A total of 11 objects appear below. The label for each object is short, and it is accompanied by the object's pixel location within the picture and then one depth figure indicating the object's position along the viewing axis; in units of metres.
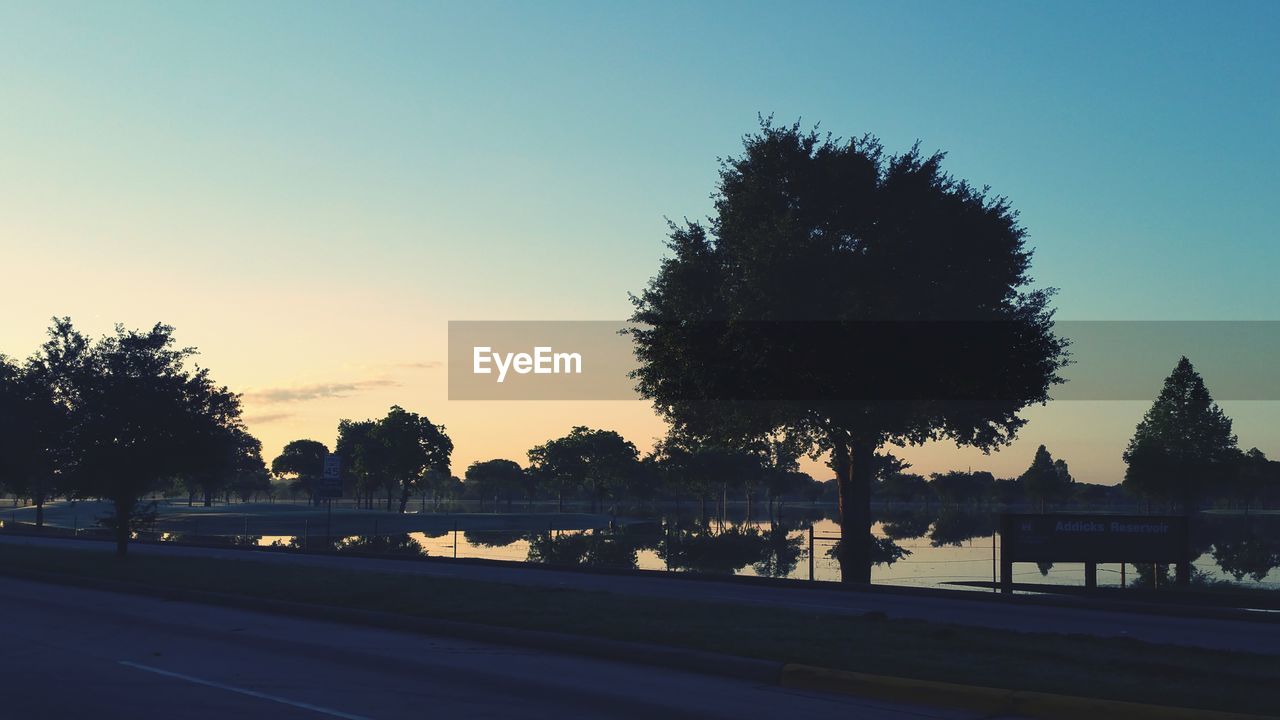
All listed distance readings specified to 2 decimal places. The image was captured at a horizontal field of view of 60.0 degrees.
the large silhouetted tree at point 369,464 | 123.62
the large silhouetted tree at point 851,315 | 32.62
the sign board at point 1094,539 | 25.91
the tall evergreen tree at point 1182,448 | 104.00
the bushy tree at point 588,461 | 142.62
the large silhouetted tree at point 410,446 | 121.12
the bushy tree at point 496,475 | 194.38
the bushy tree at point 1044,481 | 161.88
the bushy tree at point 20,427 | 53.62
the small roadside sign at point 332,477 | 39.69
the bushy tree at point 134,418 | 33.69
